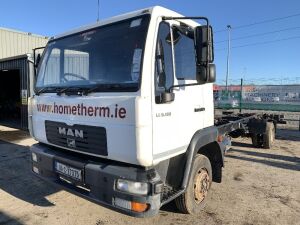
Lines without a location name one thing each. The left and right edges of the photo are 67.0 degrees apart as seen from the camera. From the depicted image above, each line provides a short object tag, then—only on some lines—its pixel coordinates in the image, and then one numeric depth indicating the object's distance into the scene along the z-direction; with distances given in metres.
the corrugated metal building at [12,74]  13.53
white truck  2.41
